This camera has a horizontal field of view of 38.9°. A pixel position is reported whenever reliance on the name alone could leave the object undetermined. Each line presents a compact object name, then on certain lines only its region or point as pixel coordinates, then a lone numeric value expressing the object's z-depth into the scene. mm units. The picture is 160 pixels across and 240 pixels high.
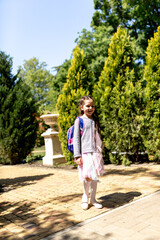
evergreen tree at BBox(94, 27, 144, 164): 8141
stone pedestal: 10367
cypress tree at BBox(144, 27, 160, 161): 7832
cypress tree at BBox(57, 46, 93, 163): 8688
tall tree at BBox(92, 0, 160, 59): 20989
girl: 3795
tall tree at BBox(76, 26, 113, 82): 21578
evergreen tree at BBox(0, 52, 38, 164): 11266
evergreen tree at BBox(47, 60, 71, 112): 27538
